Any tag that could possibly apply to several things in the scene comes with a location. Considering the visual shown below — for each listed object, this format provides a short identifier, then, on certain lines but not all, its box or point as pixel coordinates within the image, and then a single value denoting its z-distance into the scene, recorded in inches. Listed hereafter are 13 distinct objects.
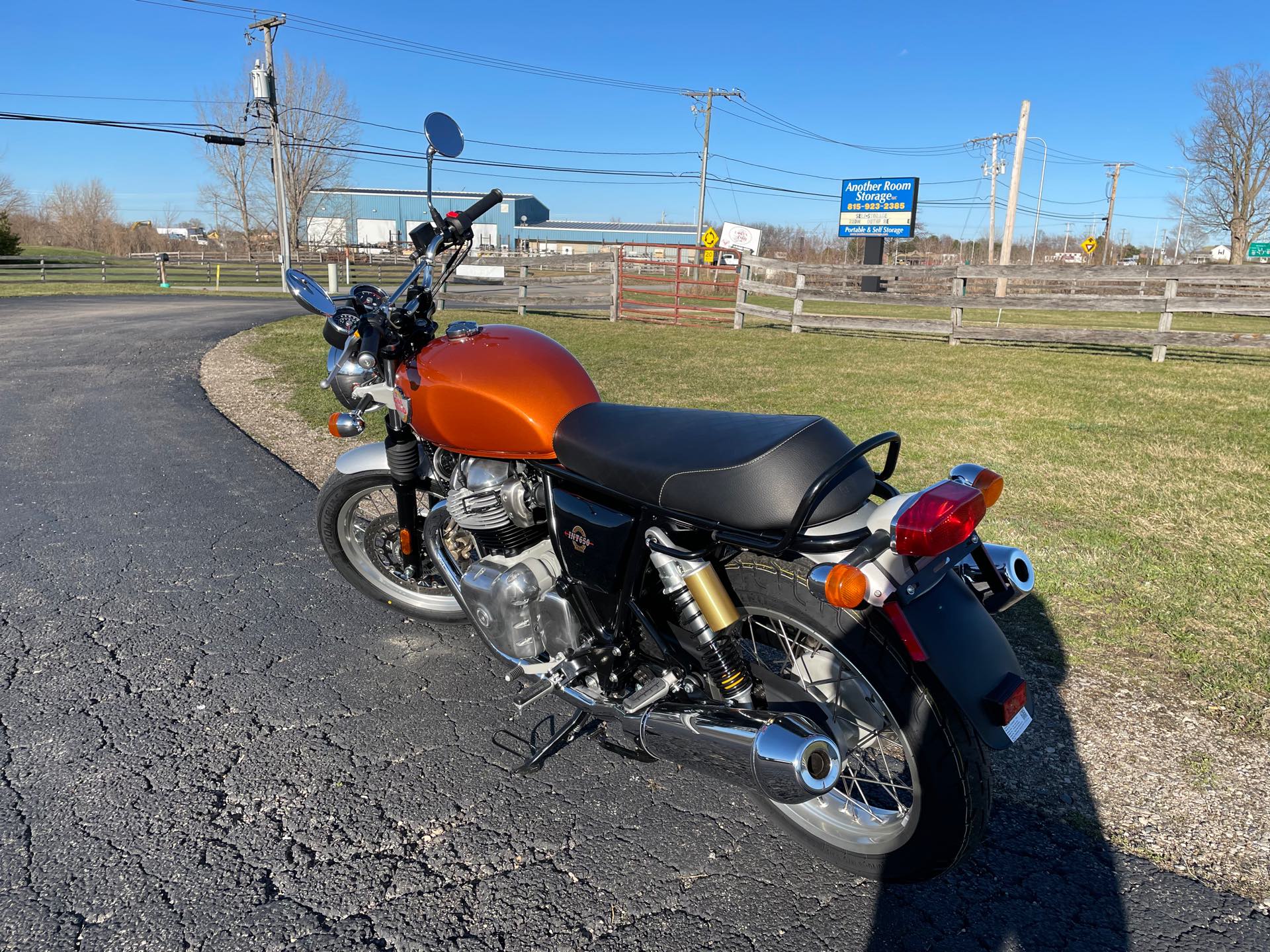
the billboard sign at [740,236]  1011.9
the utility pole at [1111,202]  2209.8
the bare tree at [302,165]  1752.0
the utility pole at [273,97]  1035.9
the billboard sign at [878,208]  1138.0
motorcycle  78.7
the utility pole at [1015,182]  1108.5
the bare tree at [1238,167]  1663.4
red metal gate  743.1
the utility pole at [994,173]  1605.6
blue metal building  2348.7
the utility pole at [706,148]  1667.1
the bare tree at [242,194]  1943.9
